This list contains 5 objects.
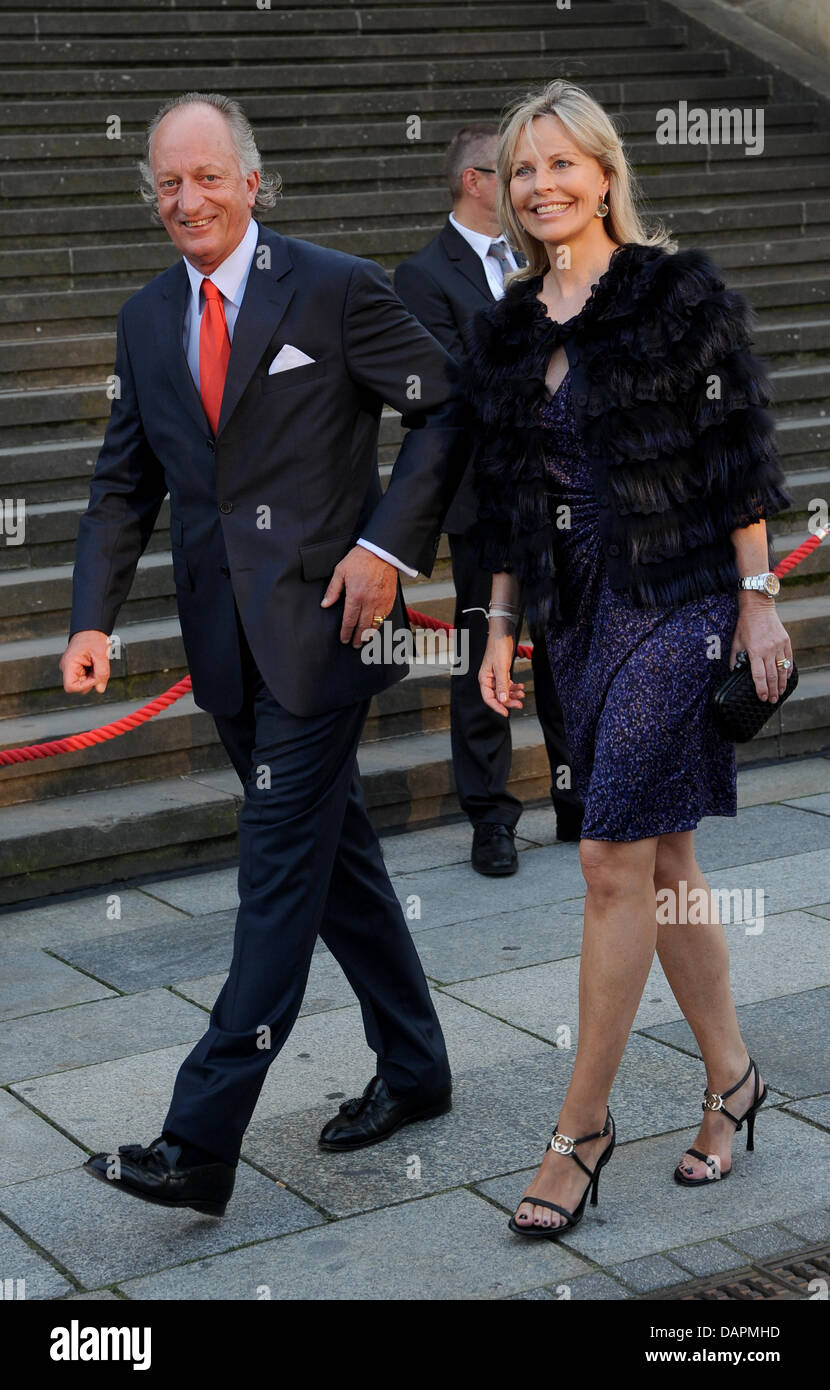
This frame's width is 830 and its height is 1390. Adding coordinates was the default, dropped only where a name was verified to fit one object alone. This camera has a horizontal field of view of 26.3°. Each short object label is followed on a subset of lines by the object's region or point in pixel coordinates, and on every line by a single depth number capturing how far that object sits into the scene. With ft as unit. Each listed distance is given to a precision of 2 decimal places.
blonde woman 10.71
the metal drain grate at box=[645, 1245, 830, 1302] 10.23
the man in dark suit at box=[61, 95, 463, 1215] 11.18
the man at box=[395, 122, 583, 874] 18.88
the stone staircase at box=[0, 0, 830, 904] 20.40
